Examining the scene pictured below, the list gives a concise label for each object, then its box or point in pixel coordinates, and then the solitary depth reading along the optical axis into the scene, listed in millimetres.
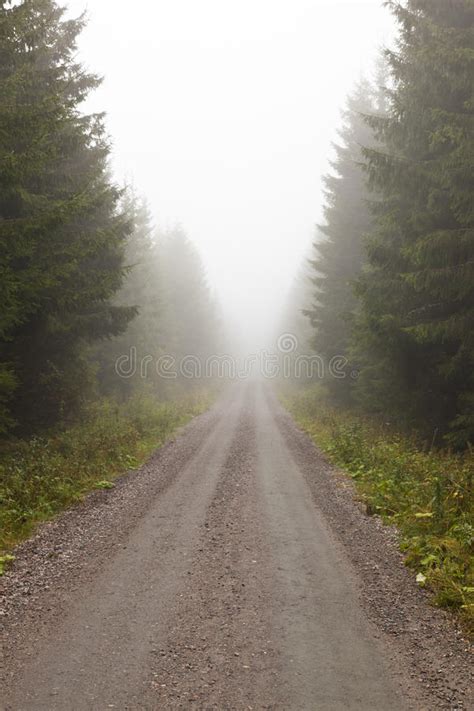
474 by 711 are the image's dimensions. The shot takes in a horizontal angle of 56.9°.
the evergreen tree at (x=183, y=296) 37969
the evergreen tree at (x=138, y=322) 21625
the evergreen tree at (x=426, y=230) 10742
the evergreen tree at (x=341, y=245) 21984
